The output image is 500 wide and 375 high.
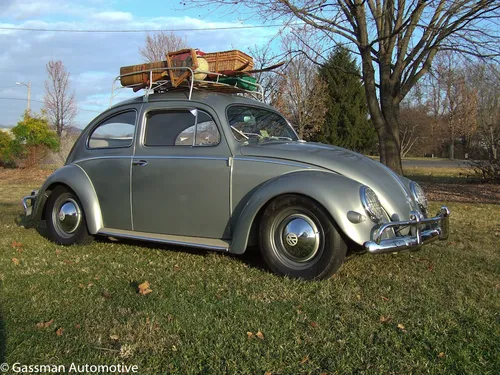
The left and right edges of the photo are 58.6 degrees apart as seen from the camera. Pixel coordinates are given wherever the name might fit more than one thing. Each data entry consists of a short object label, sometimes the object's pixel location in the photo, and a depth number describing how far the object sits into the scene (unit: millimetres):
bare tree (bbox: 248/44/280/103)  18522
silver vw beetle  3920
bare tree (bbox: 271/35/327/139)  20948
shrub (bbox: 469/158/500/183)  13820
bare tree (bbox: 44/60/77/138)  34188
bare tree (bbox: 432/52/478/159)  12102
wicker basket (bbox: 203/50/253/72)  5172
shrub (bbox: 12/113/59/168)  19734
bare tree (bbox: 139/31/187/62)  25250
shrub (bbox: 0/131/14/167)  19938
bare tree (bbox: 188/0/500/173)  9891
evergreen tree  29692
